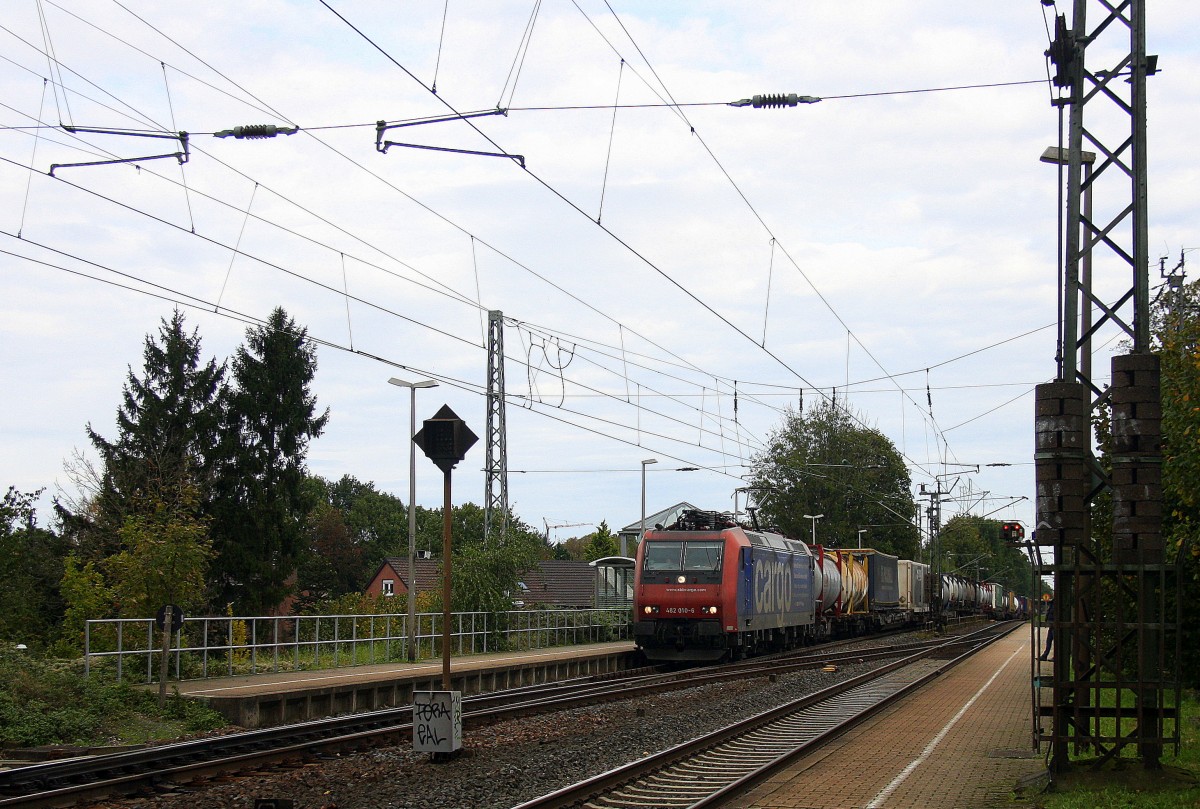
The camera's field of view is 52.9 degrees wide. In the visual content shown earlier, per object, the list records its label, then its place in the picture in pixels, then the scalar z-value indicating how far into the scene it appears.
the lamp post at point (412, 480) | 26.96
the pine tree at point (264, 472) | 52.19
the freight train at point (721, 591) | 27.44
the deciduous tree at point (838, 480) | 80.25
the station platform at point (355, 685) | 17.03
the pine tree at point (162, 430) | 47.75
